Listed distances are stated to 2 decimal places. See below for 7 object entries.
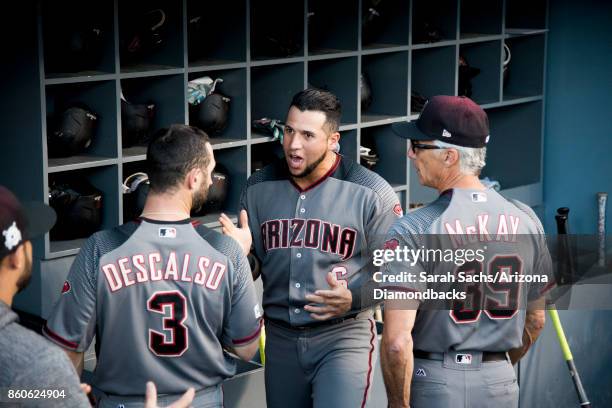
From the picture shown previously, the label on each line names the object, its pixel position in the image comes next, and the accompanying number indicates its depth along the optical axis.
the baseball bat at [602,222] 12.68
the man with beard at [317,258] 6.95
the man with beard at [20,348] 3.93
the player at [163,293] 5.50
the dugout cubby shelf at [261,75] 8.37
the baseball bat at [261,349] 8.67
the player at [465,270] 6.06
